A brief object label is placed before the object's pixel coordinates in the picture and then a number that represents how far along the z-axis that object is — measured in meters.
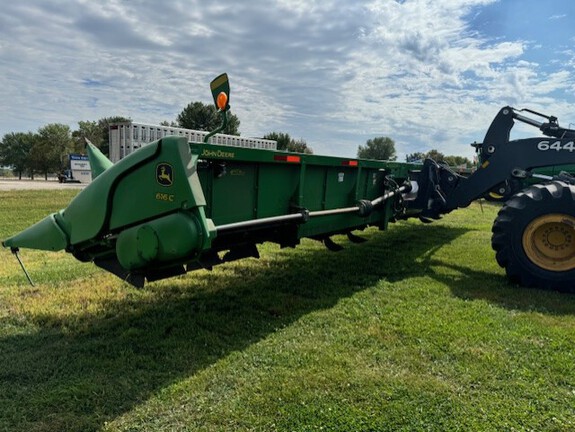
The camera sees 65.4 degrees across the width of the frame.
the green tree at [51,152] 60.47
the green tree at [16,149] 71.31
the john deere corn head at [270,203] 3.16
